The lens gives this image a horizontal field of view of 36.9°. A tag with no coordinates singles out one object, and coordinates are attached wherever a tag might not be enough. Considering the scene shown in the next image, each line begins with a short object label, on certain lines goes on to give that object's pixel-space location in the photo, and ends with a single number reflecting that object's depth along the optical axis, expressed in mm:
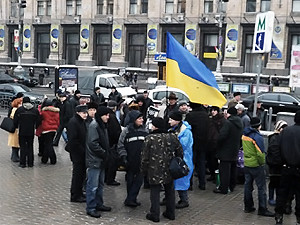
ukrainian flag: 9297
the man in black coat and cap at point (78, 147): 8430
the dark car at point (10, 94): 24047
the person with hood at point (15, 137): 11844
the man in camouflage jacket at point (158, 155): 7406
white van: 28234
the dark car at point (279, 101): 22519
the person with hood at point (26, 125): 11000
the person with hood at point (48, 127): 11625
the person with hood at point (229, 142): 9273
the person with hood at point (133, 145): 8109
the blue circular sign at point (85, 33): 47906
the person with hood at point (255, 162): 8039
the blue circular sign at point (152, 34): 44047
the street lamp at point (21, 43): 36569
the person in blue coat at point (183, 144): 8156
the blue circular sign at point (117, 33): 46000
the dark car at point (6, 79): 35128
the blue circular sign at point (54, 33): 49969
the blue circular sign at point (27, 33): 52219
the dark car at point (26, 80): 42031
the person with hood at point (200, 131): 9477
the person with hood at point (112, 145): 8961
